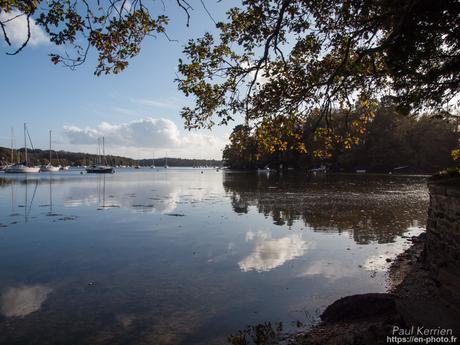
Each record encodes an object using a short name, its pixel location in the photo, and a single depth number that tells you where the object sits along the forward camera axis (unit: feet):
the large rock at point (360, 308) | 23.72
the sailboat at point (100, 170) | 374.63
